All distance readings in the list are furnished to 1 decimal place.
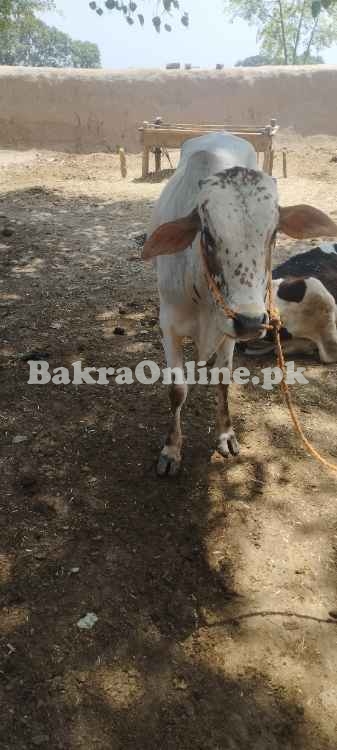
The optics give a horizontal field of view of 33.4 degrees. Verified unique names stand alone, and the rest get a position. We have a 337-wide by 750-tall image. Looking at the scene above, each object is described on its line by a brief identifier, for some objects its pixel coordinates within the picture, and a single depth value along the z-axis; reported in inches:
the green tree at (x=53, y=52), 2055.7
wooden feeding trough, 400.5
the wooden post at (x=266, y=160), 406.6
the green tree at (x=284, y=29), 1285.7
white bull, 86.4
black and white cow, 179.6
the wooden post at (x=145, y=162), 432.1
